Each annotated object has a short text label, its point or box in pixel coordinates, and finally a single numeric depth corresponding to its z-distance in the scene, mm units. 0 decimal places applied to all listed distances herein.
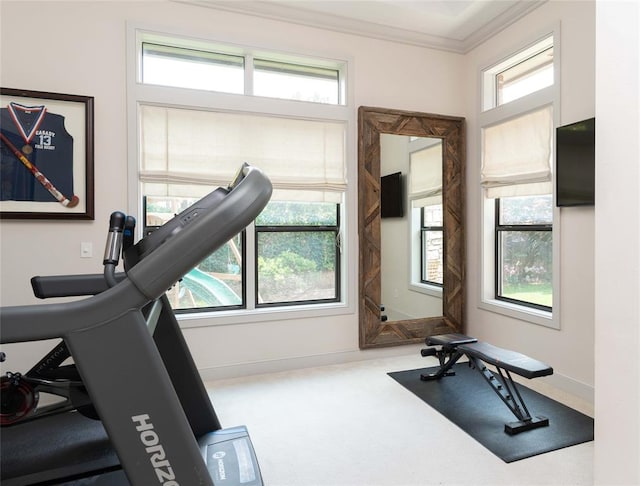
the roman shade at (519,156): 3281
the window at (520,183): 3311
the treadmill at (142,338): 1021
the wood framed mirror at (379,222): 3795
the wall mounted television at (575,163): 2811
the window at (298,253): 3672
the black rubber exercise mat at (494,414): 2303
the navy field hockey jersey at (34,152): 2824
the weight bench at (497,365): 2461
